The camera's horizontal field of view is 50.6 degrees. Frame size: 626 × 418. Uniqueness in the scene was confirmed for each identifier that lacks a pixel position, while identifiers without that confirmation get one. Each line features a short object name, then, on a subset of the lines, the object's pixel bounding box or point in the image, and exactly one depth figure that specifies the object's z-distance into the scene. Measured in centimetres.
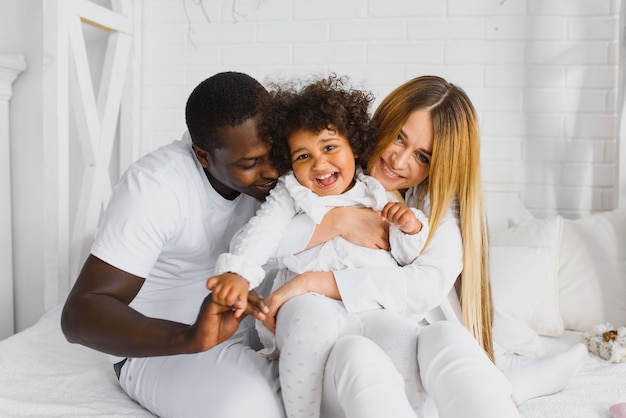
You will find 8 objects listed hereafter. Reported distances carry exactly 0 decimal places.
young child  144
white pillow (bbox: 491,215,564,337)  215
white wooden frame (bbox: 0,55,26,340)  237
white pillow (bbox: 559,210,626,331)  221
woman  143
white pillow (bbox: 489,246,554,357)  199
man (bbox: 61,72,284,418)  128
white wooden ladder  221
